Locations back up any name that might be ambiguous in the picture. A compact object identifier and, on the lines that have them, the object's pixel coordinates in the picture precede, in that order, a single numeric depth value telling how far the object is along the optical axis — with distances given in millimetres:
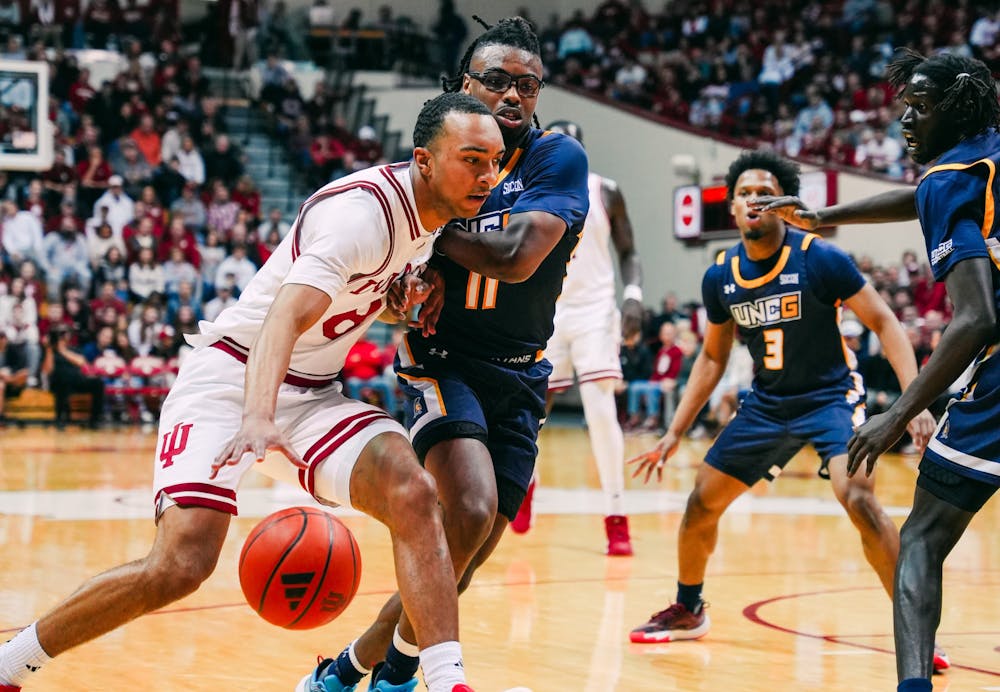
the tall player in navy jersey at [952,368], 3771
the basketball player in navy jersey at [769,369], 5781
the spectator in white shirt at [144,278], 18800
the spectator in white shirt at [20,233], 18453
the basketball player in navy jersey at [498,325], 4430
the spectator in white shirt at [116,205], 19625
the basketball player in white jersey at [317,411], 3771
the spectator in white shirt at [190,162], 21391
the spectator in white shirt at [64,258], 18734
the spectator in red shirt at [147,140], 21266
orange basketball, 4168
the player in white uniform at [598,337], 8148
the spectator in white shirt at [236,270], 19016
